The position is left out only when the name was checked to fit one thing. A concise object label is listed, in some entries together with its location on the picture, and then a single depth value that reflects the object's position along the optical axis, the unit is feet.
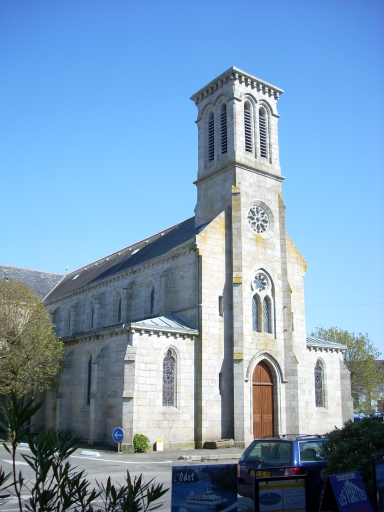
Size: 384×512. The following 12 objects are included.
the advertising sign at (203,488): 23.09
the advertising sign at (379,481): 23.06
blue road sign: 69.00
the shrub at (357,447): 29.86
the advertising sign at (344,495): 21.99
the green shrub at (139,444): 77.77
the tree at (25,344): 98.17
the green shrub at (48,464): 17.92
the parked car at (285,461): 35.06
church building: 85.35
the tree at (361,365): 181.98
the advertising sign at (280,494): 20.67
